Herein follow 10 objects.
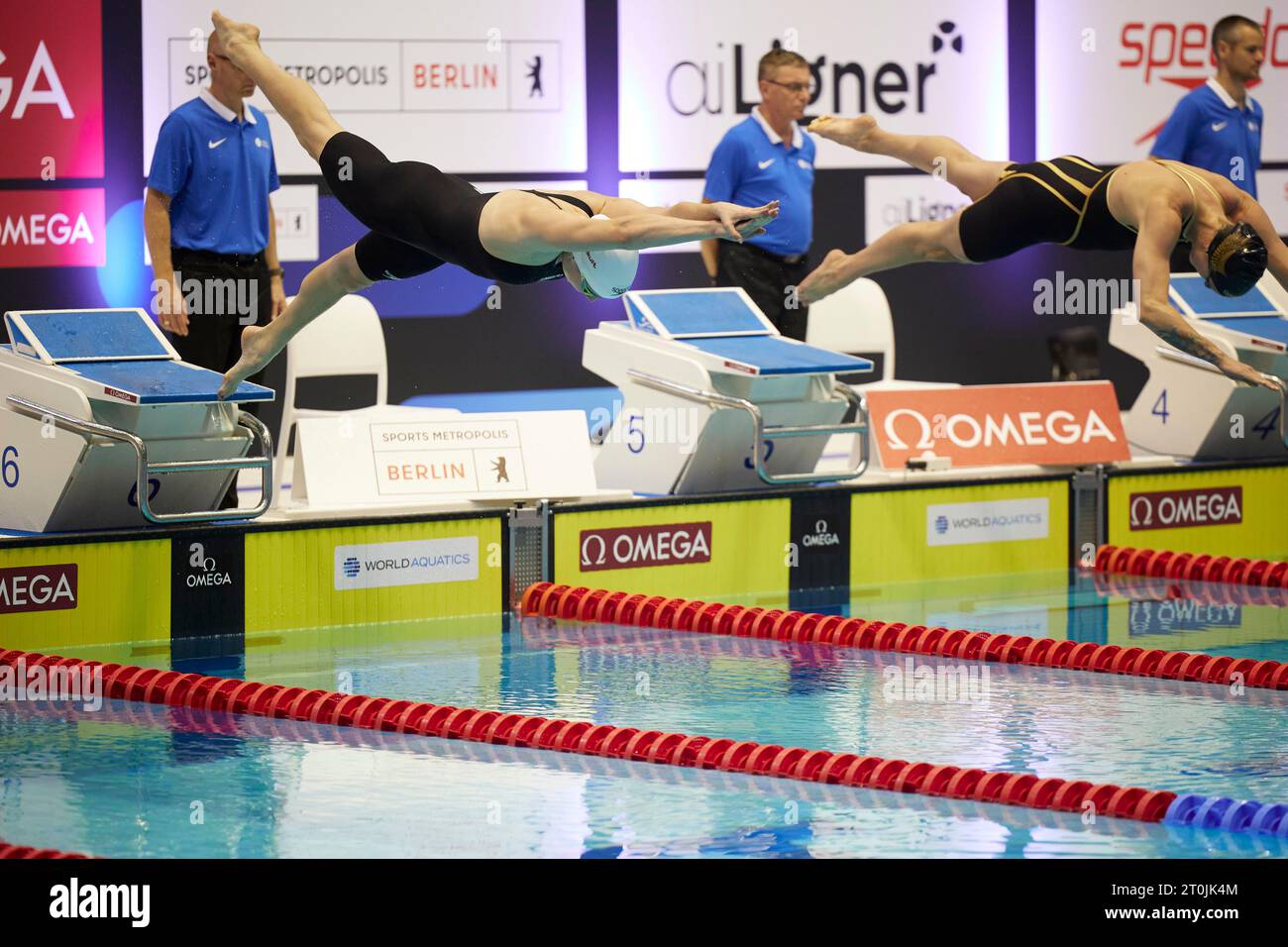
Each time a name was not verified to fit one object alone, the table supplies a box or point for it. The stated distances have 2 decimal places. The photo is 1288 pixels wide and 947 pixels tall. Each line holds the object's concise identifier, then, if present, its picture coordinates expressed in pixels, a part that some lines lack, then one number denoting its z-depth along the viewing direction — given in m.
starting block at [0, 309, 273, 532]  15.23
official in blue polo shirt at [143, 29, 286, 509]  16.45
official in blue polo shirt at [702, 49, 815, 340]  19.53
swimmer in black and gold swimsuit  14.43
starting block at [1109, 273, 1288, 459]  20.22
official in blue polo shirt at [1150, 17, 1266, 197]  20.27
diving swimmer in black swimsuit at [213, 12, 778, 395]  11.53
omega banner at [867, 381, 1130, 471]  19.53
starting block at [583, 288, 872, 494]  17.91
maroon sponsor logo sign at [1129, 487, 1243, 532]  20.27
